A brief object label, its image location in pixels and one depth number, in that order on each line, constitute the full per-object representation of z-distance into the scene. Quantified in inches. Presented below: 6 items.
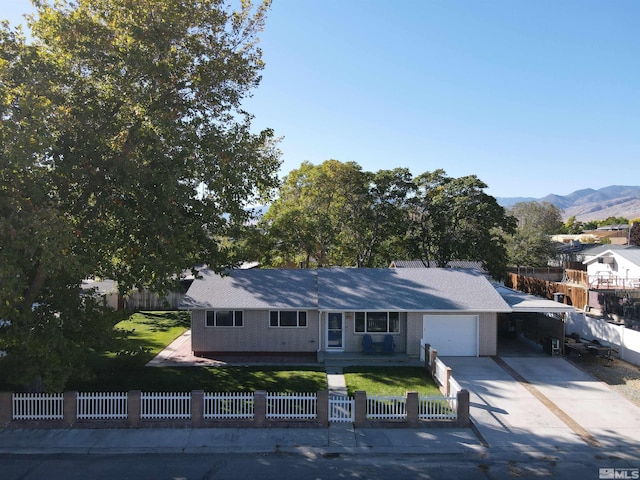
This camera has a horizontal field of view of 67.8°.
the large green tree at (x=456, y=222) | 1534.2
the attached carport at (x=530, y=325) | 887.7
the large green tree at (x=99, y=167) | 510.9
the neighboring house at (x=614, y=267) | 1425.9
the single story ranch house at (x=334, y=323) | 872.9
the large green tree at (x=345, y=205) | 1563.7
